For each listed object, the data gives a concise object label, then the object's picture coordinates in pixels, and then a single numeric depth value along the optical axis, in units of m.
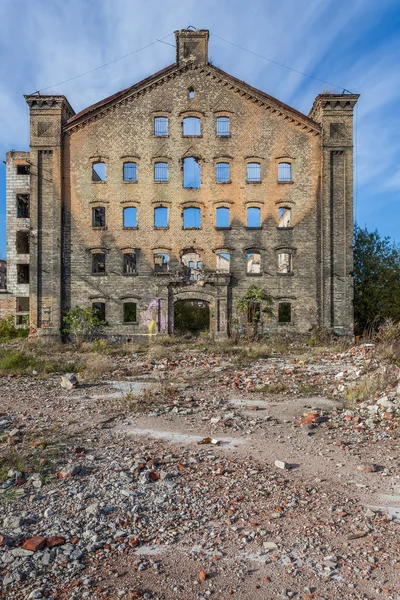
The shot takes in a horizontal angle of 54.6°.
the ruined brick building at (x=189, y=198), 21.23
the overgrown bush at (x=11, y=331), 23.07
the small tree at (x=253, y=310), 21.19
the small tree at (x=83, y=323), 20.70
